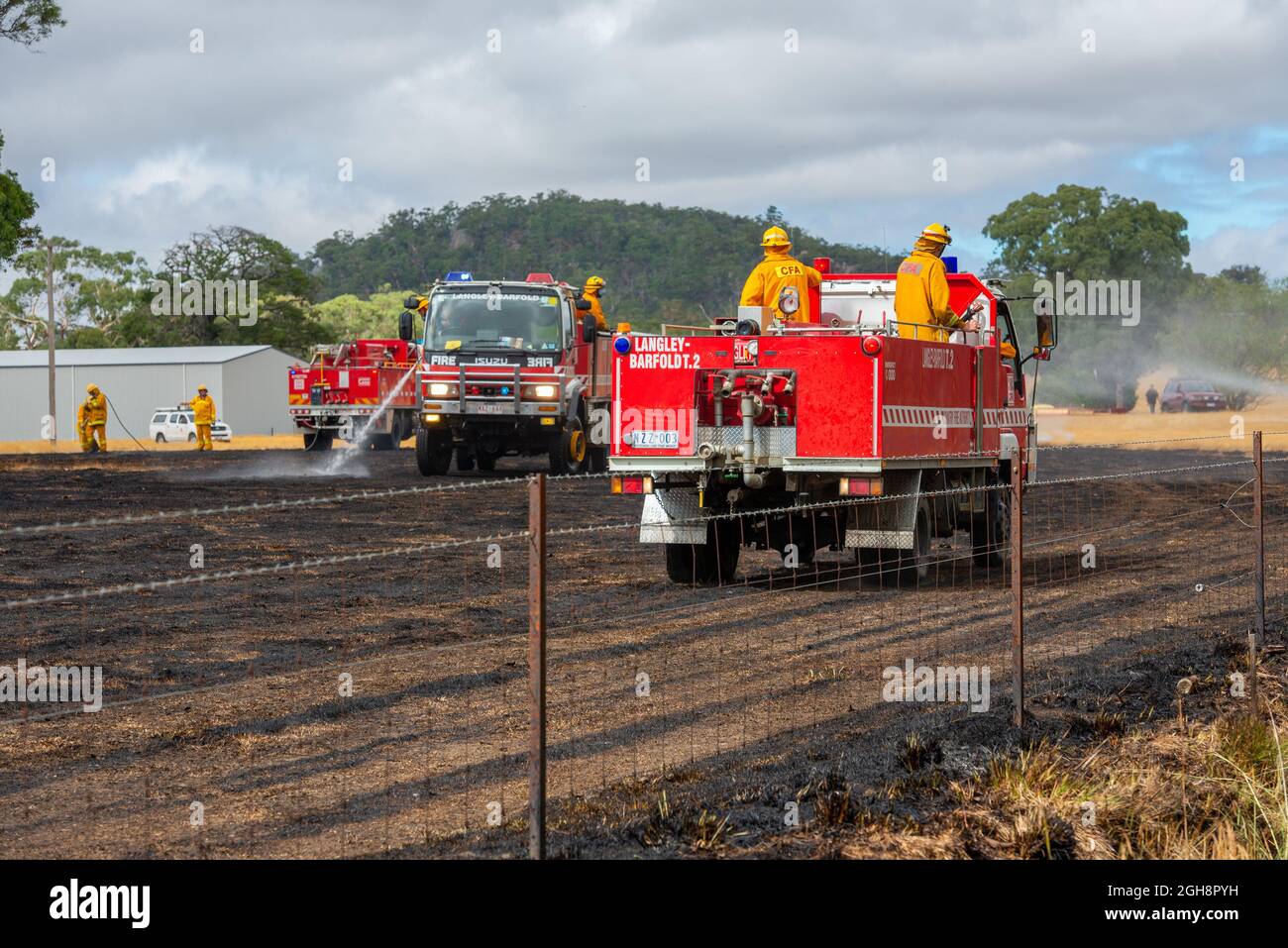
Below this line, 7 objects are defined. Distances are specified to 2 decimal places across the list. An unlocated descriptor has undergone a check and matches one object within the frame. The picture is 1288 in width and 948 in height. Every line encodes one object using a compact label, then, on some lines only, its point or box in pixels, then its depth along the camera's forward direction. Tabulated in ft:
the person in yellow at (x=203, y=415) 151.64
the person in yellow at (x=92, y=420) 146.61
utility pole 180.97
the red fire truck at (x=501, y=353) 90.58
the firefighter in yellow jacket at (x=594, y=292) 93.30
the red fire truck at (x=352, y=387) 140.36
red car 215.51
